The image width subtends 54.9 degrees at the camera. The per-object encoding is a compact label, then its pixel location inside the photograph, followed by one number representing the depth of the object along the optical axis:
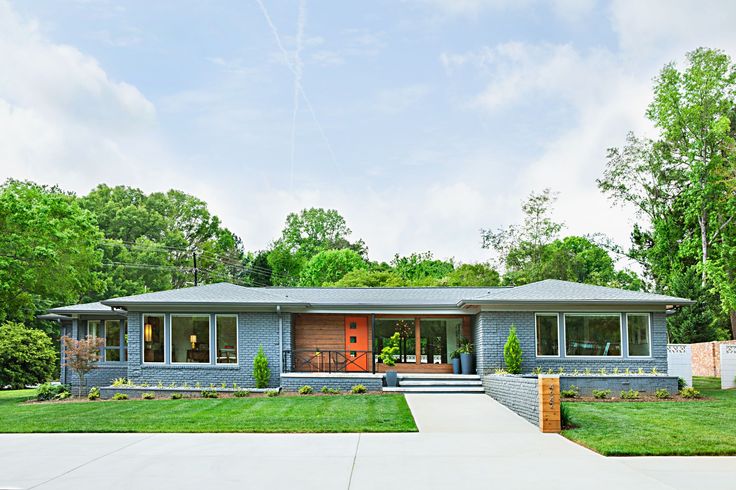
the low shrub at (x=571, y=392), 17.97
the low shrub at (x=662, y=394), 17.67
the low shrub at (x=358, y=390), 18.73
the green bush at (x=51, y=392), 20.39
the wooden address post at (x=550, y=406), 12.35
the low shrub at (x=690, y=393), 17.78
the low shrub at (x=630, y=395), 17.81
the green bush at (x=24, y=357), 27.52
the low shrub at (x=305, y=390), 18.91
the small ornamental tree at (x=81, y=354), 19.77
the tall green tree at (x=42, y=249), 24.50
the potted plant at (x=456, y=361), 21.16
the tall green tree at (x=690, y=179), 31.44
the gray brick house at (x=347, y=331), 19.61
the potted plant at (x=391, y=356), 19.41
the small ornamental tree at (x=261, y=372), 19.69
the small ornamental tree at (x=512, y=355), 19.08
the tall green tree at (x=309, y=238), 62.66
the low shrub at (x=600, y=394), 17.91
